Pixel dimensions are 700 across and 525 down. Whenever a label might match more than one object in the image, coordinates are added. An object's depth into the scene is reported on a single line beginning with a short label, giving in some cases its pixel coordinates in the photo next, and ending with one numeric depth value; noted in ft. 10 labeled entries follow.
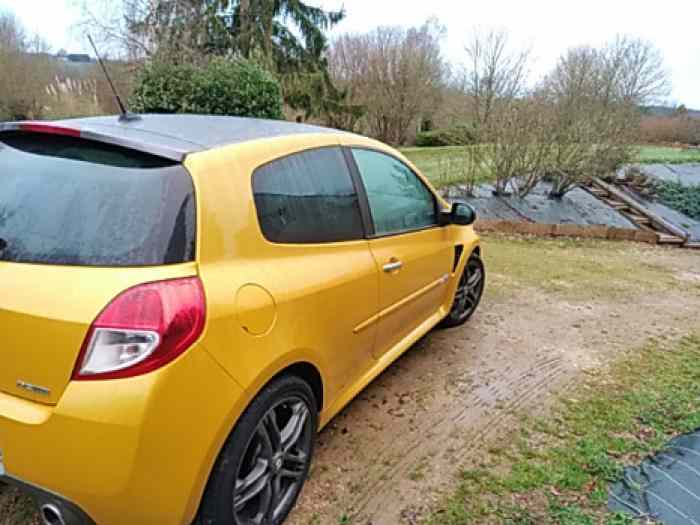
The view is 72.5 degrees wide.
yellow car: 4.57
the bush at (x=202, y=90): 23.79
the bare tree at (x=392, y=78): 64.49
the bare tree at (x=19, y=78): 52.54
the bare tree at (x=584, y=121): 29.30
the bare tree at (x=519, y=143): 28.84
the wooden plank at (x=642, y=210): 27.89
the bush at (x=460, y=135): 31.42
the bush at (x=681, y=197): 33.83
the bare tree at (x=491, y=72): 31.17
